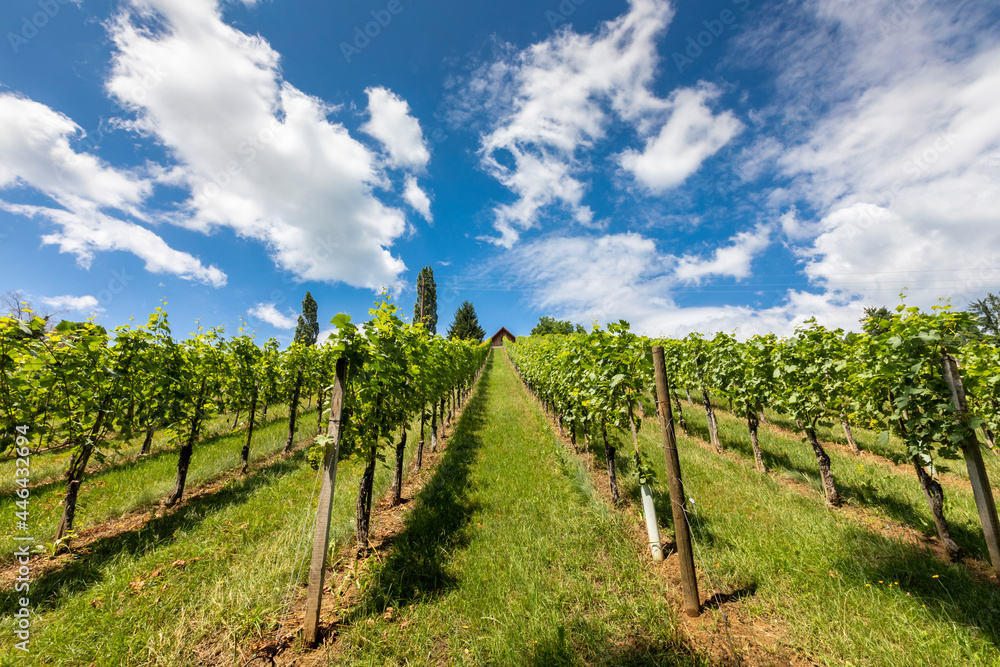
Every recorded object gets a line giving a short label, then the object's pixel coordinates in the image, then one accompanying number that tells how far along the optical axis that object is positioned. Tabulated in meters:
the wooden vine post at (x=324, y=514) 3.36
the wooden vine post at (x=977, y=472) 3.45
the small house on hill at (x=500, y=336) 76.78
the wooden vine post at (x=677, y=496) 3.62
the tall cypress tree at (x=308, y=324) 48.44
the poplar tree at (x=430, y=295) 51.30
